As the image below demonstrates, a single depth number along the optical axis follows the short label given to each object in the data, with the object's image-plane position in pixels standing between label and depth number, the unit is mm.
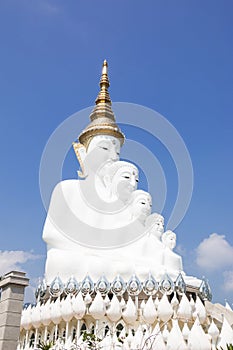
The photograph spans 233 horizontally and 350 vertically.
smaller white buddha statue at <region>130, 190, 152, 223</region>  16828
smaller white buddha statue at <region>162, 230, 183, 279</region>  15055
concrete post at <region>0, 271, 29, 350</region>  8562
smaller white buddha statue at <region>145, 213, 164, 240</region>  17030
